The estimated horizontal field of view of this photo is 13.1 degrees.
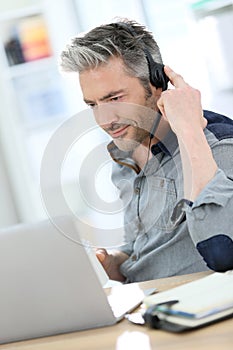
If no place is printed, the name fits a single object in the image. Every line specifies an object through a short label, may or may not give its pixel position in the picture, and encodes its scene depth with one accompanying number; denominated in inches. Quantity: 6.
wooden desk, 61.3
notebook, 63.7
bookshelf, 179.5
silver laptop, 68.1
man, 76.8
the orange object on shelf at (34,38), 178.0
